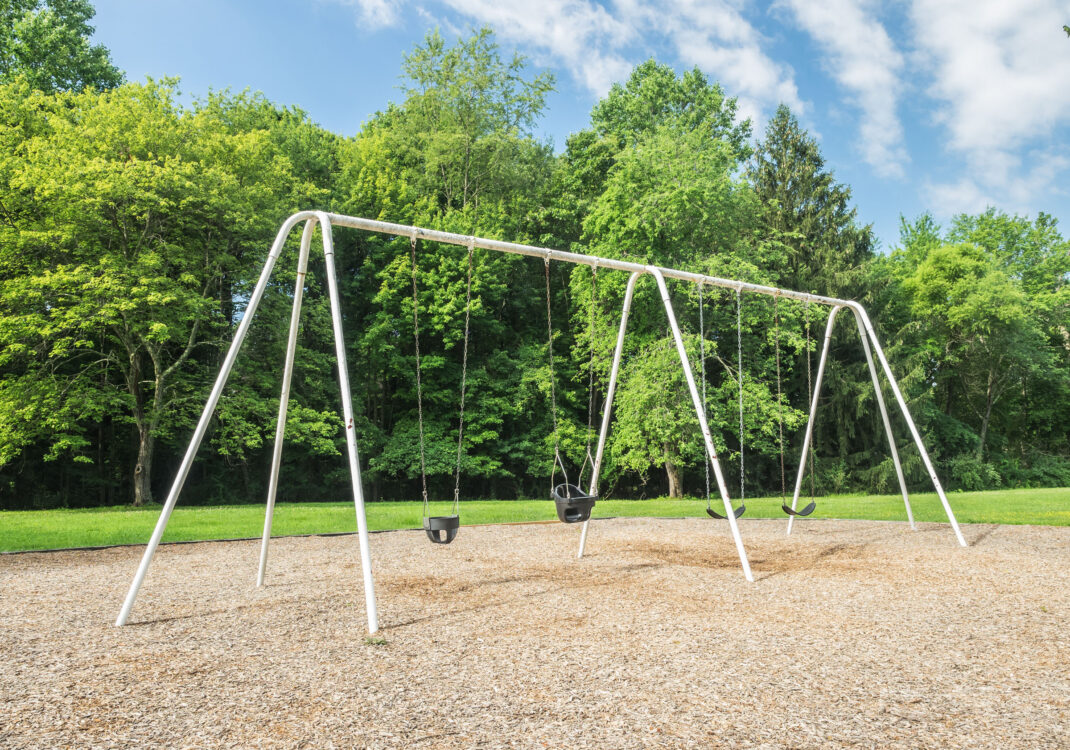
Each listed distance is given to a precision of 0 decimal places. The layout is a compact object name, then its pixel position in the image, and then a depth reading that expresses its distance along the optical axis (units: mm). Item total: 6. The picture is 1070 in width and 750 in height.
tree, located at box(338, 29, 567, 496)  22609
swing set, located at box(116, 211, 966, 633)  4836
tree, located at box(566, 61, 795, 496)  19750
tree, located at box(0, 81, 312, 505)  16422
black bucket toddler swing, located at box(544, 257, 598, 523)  6379
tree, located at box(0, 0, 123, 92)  22359
